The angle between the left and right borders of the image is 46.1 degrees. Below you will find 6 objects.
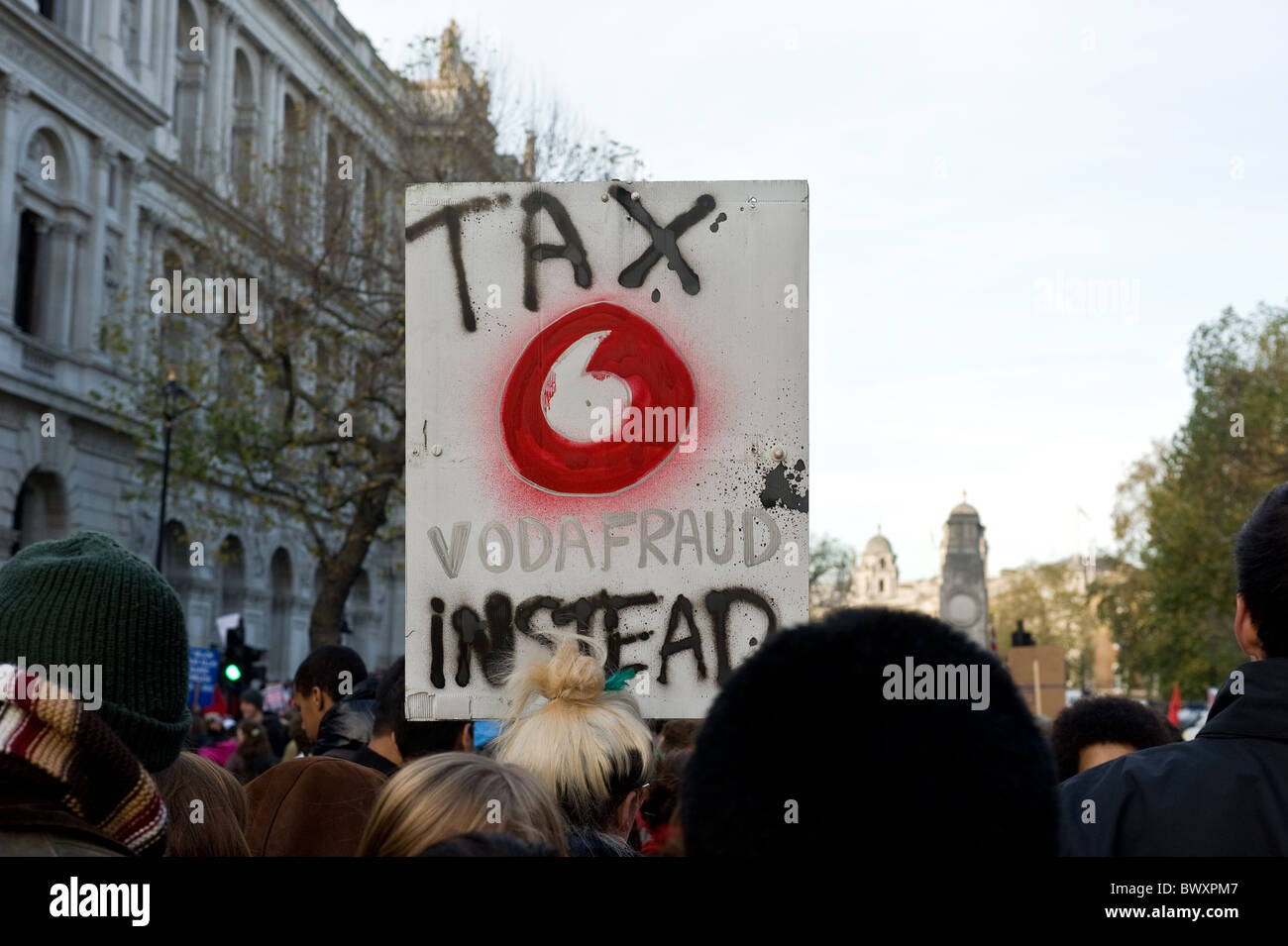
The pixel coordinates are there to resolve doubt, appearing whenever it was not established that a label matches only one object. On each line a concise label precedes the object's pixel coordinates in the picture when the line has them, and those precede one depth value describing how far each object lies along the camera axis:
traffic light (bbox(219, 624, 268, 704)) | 19.70
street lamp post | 21.83
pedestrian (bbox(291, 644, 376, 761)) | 5.55
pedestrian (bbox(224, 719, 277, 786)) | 8.88
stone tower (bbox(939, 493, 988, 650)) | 30.48
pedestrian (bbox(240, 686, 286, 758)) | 11.65
